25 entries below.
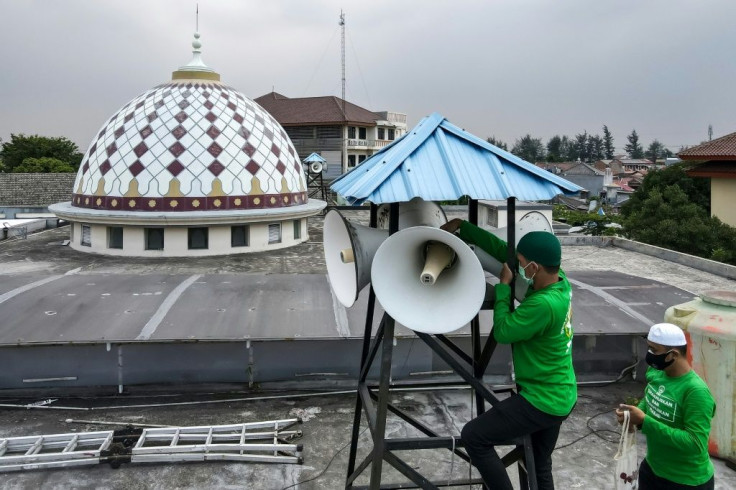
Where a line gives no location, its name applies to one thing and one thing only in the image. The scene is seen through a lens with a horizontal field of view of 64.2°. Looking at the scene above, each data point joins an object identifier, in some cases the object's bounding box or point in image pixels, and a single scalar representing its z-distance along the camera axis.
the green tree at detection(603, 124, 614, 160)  138.88
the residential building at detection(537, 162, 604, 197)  76.75
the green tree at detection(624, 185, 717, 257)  25.16
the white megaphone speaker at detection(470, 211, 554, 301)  4.50
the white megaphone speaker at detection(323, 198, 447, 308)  4.38
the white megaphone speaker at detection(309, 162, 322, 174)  28.72
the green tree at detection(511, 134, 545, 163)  143.55
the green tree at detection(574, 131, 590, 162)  140.50
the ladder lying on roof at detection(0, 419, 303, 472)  5.91
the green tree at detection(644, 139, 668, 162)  162.20
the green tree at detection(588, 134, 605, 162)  139.38
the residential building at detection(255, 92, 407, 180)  54.75
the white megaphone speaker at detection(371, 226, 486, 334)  3.86
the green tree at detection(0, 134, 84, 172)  56.94
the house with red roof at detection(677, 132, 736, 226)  27.94
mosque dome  15.41
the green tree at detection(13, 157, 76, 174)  52.44
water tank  6.24
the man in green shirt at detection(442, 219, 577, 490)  3.67
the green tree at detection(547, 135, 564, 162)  147.10
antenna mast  42.97
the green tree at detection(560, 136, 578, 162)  141.18
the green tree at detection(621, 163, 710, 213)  35.28
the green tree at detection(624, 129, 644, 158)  149.50
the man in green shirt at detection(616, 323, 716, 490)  3.84
